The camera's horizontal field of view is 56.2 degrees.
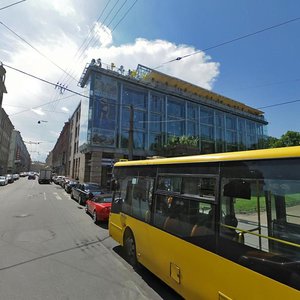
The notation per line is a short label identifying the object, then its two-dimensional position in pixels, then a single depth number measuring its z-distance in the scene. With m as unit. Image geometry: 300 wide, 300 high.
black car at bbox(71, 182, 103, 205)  19.27
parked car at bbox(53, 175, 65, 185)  48.62
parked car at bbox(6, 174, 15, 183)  53.46
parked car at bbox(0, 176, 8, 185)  43.03
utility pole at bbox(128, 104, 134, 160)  19.93
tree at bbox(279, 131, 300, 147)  52.51
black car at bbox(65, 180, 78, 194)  32.39
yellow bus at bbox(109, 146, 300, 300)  3.02
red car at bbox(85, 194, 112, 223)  12.19
